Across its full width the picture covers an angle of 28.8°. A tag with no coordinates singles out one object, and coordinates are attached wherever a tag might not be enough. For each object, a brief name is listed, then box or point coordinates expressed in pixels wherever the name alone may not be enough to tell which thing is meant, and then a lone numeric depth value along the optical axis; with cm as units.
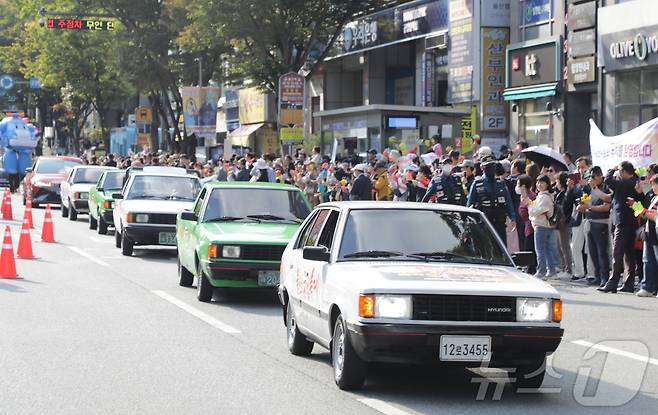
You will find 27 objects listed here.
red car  4050
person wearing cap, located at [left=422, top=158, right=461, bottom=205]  1897
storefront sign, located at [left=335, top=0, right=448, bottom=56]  4197
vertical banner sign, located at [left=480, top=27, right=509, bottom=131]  3847
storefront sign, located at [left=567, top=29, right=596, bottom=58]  3291
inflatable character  5291
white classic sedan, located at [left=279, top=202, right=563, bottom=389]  881
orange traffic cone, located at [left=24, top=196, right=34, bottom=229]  2570
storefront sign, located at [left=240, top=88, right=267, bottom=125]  6512
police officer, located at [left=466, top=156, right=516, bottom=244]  1795
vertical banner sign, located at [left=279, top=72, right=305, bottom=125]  3991
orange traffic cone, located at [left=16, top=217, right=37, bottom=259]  2180
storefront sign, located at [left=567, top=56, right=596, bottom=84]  3322
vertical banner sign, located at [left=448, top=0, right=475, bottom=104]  3912
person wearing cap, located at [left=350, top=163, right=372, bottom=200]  2152
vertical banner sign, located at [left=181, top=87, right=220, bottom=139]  5566
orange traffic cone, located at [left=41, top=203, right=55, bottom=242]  2595
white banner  1836
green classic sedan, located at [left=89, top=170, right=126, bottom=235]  2858
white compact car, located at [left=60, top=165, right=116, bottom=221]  3431
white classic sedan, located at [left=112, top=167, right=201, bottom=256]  2253
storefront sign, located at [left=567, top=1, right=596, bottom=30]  3272
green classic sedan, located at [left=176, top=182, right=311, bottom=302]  1508
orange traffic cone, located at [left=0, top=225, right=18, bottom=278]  1795
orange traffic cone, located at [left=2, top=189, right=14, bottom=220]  3425
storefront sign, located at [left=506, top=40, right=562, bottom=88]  3500
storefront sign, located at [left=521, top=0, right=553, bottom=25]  3594
